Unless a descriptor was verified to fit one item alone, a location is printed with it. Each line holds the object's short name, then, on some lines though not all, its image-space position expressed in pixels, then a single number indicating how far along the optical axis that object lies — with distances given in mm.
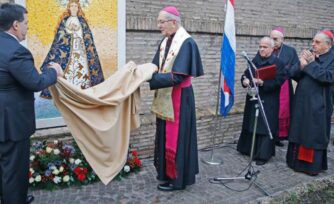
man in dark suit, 3068
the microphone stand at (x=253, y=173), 4633
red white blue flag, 5164
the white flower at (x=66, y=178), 4508
